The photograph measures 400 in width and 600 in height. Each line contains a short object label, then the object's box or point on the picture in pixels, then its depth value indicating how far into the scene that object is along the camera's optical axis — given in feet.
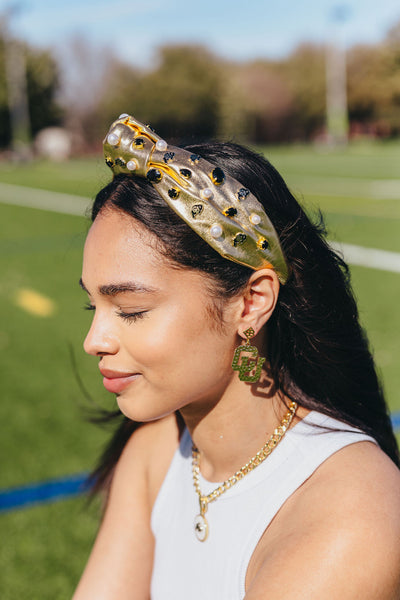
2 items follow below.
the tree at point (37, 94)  167.22
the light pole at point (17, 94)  144.05
